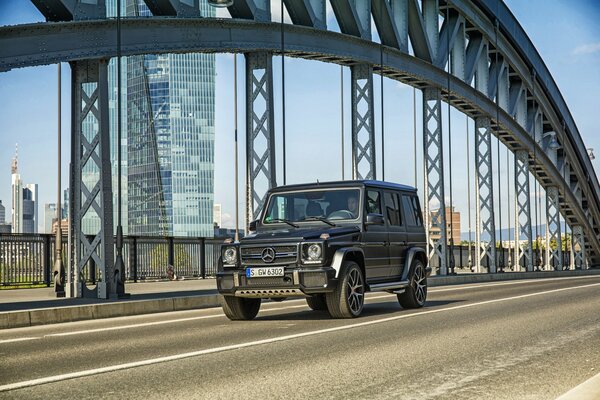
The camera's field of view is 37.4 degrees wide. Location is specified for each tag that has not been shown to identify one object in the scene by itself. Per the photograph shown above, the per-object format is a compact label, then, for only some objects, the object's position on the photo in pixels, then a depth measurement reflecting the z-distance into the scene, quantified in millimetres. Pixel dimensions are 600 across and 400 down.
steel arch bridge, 18594
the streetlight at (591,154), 71325
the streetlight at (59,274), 19531
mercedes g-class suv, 12633
